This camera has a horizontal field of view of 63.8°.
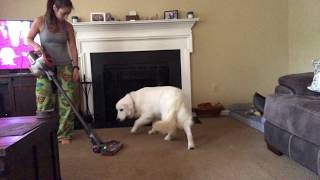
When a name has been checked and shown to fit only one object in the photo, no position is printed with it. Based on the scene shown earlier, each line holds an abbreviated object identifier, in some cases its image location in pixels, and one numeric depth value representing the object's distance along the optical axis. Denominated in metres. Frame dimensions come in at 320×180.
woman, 2.15
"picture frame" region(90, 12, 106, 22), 2.98
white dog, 2.06
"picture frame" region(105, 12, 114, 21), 2.99
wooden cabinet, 2.61
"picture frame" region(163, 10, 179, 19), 3.04
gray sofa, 1.45
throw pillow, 1.77
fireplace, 3.01
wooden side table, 0.96
